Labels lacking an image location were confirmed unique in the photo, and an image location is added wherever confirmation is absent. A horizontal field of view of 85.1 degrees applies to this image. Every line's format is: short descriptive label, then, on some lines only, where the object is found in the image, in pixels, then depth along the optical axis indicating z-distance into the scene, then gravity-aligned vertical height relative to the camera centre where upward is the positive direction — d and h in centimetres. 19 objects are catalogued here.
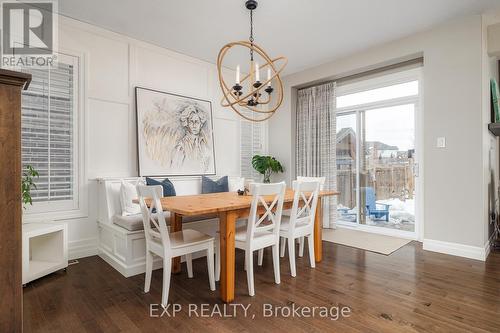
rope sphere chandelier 249 +109
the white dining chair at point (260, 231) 222 -57
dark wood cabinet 81 -10
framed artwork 368 +50
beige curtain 464 +53
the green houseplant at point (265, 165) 495 +6
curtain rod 383 +150
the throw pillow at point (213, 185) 413 -26
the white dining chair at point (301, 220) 261 -55
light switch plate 333 +30
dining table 205 -36
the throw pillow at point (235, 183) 422 -24
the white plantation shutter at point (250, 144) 505 +46
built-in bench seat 267 -67
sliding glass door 409 +21
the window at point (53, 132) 292 +42
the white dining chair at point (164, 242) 207 -60
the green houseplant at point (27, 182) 254 -12
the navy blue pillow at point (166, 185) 350 -22
